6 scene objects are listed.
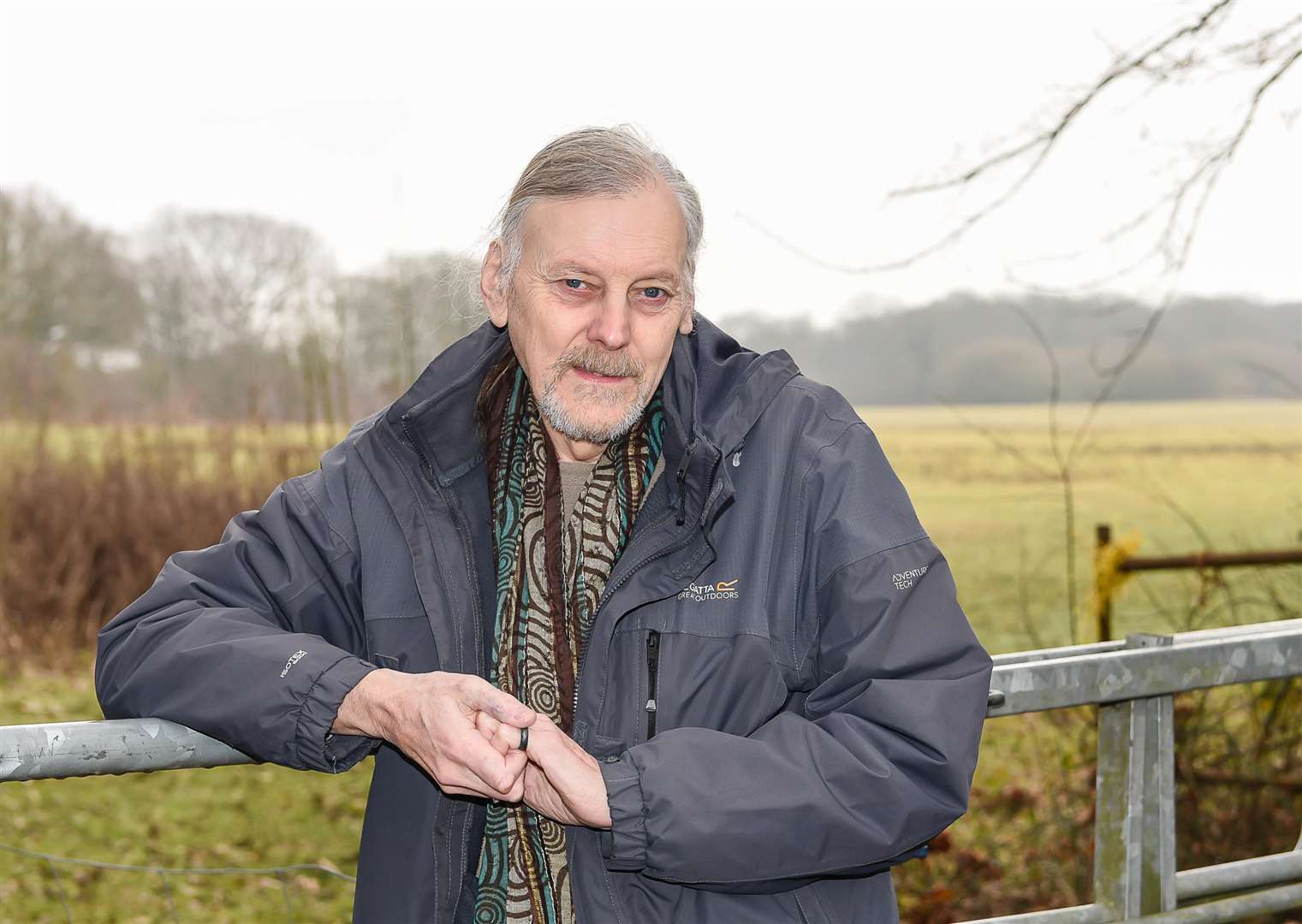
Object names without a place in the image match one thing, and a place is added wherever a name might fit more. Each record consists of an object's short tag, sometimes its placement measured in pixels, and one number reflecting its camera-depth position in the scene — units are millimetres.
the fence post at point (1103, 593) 5715
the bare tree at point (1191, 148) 4508
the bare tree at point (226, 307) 9961
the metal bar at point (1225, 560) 5203
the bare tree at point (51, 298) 10656
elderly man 1636
